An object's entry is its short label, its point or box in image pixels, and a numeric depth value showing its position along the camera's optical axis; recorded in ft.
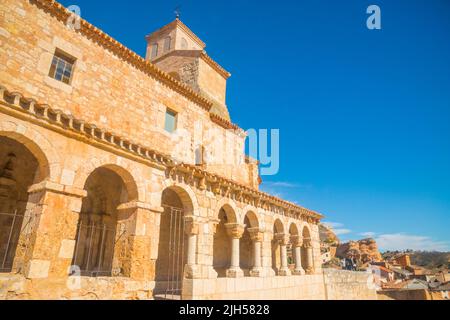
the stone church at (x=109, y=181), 19.47
